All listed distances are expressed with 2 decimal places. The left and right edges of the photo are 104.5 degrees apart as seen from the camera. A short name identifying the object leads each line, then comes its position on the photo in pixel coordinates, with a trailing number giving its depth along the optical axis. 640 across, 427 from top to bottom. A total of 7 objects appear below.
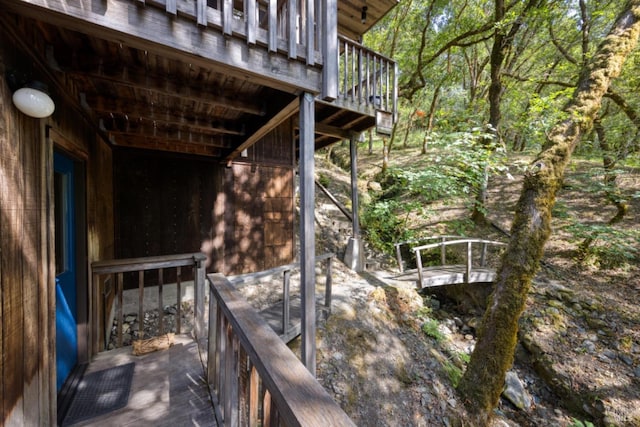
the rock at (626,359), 3.92
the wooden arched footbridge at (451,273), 5.28
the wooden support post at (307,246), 2.23
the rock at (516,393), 4.00
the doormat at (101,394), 1.75
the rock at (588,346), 4.18
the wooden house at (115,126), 1.23
